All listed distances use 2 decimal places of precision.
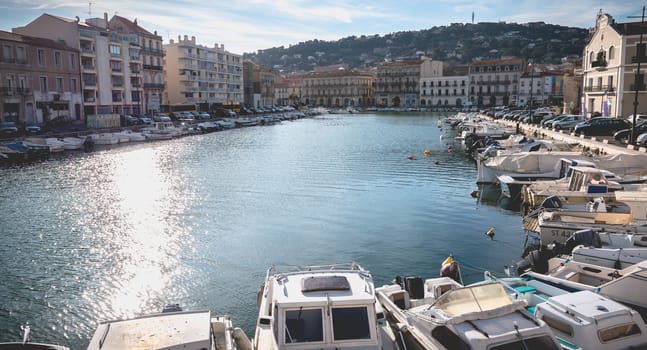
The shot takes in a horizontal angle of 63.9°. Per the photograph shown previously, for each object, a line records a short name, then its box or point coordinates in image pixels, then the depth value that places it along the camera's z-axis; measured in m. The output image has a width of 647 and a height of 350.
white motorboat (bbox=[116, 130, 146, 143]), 62.22
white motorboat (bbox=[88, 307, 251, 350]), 9.33
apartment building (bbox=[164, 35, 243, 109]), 104.81
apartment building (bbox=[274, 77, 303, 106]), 175.12
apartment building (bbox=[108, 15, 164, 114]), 86.56
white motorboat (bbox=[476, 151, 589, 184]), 30.66
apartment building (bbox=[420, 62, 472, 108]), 142.75
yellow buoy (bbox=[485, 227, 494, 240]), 21.88
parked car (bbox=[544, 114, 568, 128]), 52.81
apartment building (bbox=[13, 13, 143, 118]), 70.88
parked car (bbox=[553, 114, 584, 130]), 50.09
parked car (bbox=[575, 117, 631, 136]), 43.25
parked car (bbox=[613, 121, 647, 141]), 39.44
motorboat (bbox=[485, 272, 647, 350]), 10.07
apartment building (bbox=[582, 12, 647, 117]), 52.31
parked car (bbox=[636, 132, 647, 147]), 34.09
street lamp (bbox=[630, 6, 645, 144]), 35.31
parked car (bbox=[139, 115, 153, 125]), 75.49
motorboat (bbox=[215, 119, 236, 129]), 85.81
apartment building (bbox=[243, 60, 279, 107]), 138.50
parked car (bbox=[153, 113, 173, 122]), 78.66
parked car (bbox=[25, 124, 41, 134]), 54.93
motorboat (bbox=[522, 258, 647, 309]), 12.02
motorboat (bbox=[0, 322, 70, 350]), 9.69
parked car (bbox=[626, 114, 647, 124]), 43.36
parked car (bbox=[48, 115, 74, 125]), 64.07
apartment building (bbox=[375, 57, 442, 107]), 150.25
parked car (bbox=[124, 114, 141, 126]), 74.34
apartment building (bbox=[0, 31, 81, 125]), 58.47
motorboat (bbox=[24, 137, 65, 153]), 50.01
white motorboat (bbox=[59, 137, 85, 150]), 53.45
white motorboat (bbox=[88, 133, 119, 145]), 58.47
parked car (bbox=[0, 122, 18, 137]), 51.41
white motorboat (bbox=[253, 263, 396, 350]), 9.54
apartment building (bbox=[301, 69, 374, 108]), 164.62
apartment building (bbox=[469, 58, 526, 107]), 133.00
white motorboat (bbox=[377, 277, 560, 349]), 9.26
